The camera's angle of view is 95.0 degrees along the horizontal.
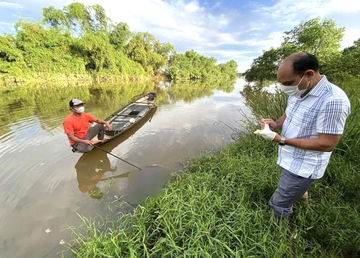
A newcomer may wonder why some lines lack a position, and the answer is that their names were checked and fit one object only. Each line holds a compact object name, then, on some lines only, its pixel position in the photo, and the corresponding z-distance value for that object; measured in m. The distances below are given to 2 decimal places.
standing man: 1.17
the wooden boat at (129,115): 5.20
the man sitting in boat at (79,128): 3.63
